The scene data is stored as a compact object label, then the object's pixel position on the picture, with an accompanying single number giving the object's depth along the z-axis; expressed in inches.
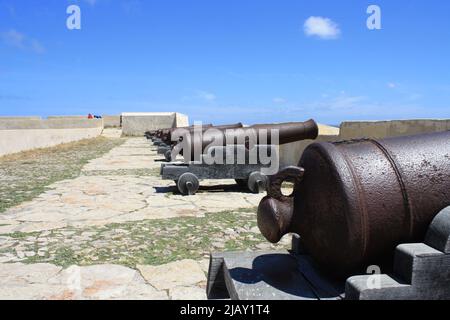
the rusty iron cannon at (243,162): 251.6
